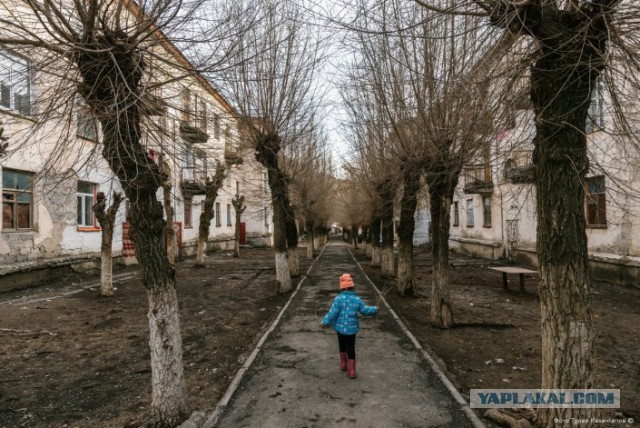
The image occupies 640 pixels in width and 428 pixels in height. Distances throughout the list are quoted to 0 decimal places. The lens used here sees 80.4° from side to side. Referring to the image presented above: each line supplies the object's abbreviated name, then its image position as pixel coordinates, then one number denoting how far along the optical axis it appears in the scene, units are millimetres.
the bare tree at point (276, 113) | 11898
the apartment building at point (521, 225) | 5387
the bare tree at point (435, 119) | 5946
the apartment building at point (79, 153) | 4465
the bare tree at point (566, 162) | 3570
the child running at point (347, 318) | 5268
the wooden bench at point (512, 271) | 11477
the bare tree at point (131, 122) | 3986
